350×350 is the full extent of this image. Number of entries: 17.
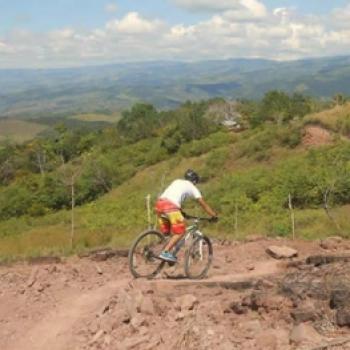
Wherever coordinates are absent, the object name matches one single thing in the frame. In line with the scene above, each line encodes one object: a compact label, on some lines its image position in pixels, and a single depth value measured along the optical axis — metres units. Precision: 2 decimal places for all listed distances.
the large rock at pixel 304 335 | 6.64
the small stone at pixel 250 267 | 10.98
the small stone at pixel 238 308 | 7.73
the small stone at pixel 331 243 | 12.47
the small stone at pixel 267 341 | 6.76
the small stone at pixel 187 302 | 8.02
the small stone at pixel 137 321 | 7.72
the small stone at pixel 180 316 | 7.78
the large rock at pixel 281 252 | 11.74
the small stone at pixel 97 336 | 7.67
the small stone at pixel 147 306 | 7.97
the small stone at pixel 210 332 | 7.14
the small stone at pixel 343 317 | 6.92
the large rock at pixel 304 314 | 7.15
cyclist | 9.71
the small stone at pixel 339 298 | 7.12
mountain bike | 9.89
